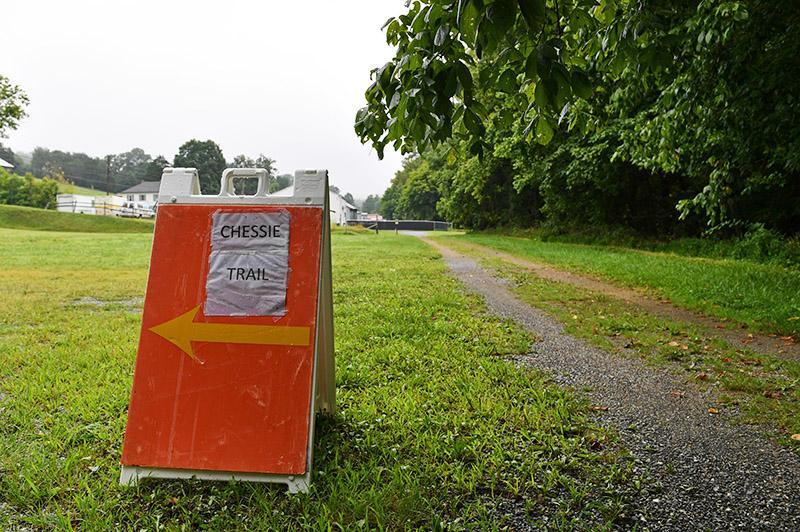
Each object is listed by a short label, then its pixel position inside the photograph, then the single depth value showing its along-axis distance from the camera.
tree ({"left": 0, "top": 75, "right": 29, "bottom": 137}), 24.32
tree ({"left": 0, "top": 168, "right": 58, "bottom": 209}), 49.69
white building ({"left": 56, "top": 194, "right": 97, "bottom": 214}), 52.66
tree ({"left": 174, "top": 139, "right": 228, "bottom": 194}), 65.06
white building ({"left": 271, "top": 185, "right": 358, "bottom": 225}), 64.69
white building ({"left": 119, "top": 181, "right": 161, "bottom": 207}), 79.97
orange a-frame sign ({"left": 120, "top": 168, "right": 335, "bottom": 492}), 2.12
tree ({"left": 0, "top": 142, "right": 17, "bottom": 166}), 82.97
